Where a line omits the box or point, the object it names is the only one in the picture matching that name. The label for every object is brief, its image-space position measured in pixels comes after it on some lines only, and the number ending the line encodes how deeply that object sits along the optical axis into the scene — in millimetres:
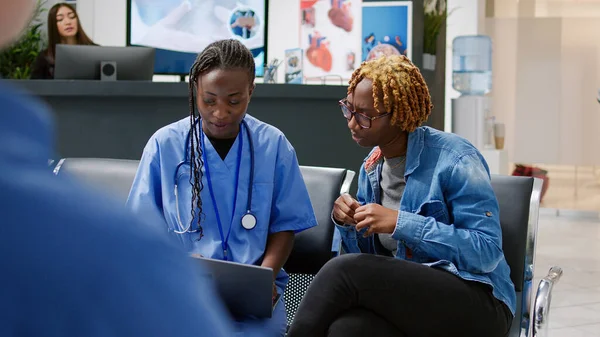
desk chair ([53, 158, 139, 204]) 2570
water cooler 6562
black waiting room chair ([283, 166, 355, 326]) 2396
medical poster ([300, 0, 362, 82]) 6688
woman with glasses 2033
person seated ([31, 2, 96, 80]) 6164
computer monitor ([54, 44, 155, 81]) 4448
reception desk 3992
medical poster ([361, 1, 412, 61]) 4953
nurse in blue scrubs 2141
